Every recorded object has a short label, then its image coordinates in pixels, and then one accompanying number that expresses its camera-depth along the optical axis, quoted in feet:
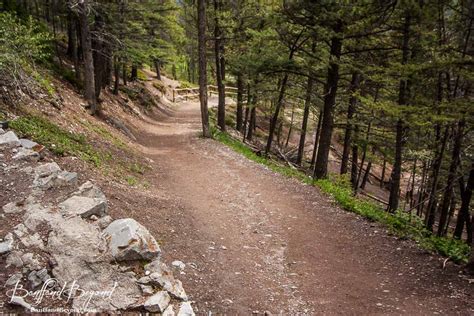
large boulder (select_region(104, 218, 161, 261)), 15.11
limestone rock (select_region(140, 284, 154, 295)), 14.08
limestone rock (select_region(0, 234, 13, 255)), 13.74
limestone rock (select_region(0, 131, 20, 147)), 22.79
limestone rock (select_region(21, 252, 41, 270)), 13.53
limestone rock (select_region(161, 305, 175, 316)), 13.55
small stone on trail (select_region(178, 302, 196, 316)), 14.02
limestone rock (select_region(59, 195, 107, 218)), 17.11
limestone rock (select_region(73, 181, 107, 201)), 19.16
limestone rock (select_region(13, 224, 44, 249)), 14.53
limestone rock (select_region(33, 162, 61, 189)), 19.14
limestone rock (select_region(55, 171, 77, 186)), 19.72
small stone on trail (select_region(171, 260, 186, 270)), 19.39
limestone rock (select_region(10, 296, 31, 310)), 11.78
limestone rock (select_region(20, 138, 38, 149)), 23.61
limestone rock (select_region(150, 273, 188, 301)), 14.74
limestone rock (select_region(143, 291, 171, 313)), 13.39
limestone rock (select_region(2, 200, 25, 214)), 16.47
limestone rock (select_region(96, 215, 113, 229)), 16.79
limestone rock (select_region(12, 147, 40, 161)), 21.80
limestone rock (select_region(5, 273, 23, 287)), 12.58
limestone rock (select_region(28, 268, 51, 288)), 12.93
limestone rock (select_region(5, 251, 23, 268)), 13.42
